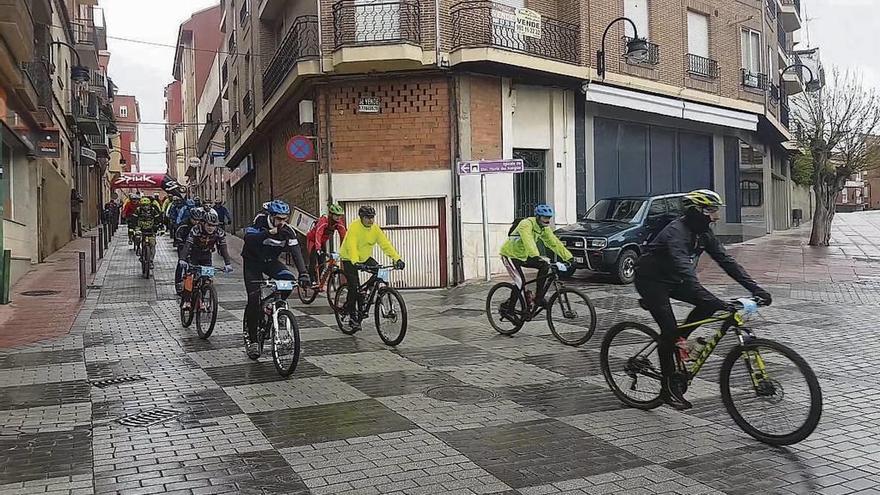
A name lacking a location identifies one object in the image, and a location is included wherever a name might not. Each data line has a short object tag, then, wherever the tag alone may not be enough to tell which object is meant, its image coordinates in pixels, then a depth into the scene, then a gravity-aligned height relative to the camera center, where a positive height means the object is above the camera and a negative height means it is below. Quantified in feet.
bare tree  76.48 +7.06
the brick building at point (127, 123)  276.21 +39.14
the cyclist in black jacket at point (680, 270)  18.93 -1.30
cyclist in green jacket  31.63 -1.08
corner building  55.62 +9.53
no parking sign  55.16 +5.62
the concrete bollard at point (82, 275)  46.39 -2.53
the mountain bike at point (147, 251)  58.80 -1.52
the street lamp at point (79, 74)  98.32 +20.22
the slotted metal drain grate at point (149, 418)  20.22 -4.96
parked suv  51.60 -0.84
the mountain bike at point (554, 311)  30.63 -3.70
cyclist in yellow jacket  32.91 -0.86
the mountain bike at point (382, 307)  31.04 -3.37
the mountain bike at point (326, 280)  42.92 -3.12
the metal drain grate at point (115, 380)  24.93 -4.86
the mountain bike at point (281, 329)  24.91 -3.32
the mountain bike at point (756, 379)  16.81 -3.78
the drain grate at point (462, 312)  41.38 -4.79
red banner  108.17 +7.13
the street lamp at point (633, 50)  62.49 +13.65
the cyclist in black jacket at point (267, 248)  26.86 -0.72
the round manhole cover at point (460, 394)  22.31 -5.04
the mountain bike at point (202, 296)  32.96 -2.89
